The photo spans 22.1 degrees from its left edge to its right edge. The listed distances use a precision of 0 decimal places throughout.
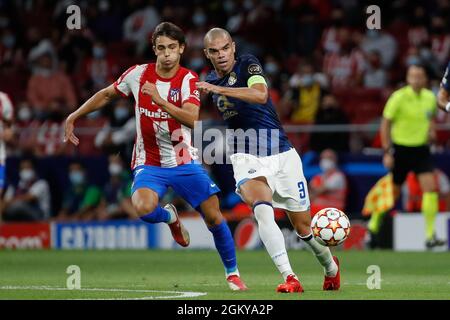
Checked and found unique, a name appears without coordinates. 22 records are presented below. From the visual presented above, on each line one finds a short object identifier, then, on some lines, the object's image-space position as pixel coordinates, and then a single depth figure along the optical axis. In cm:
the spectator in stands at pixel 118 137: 1977
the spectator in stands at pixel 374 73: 2081
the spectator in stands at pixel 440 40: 2072
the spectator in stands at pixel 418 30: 2138
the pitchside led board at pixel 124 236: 1825
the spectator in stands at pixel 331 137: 1869
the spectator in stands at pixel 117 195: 1925
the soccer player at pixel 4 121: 1453
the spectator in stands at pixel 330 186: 1802
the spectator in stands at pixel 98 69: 2272
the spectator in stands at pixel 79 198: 1956
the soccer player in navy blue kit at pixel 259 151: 963
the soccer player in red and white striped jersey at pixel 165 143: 996
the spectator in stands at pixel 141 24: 2383
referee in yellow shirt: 1661
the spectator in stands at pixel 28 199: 1961
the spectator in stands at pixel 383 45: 2130
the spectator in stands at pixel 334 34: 2173
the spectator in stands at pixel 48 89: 2188
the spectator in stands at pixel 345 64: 2103
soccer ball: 1000
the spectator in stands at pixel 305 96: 2019
